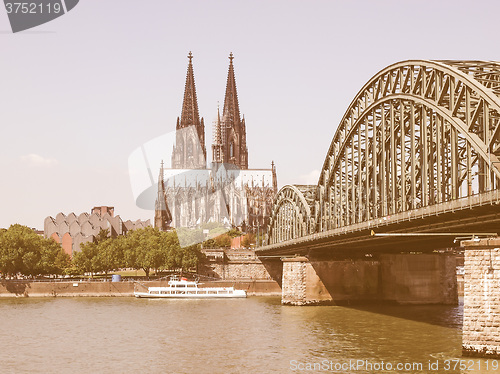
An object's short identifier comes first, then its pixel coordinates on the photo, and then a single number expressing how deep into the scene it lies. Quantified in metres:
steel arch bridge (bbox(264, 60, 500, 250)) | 49.16
